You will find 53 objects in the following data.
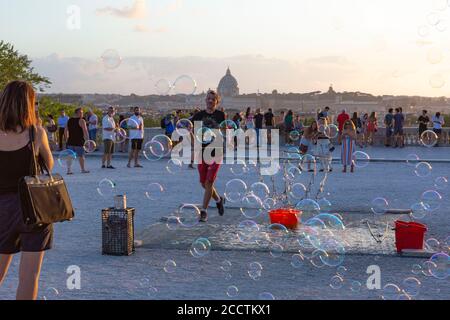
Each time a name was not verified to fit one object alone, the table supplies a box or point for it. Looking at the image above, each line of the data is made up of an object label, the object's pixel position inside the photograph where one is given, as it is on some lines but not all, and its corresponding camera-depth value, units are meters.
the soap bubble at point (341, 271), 6.18
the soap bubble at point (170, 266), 6.25
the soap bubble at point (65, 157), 13.86
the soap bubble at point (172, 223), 8.50
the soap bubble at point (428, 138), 20.81
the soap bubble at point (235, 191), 10.69
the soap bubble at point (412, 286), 5.56
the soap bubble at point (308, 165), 12.56
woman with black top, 4.17
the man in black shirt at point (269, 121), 26.88
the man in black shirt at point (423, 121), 26.00
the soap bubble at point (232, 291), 5.41
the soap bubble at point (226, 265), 6.30
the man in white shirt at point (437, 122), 25.31
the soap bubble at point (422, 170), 16.20
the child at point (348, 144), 15.81
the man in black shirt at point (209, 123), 8.66
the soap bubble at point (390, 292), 5.41
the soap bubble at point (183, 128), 15.57
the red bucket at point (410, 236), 7.07
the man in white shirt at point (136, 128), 16.69
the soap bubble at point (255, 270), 6.05
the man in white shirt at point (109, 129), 15.88
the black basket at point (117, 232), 6.84
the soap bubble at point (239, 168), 16.64
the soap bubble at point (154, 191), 11.71
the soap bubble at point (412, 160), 19.14
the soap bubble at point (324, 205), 10.22
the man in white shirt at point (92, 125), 21.58
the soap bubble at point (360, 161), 18.35
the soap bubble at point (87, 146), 14.63
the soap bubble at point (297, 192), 11.71
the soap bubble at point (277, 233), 7.72
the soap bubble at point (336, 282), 5.74
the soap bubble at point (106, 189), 11.90
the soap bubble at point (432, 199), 10.64
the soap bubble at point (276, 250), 6.95
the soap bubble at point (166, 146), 21.48
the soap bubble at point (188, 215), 8.74
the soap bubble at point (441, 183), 13.79
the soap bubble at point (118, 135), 16.30
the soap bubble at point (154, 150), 19.20
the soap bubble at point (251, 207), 9.60
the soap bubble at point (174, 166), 16.95
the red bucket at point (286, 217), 8.44
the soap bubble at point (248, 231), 7.75
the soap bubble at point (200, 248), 6.93
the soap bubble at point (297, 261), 6.52
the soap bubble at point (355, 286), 5.65
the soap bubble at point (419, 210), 9.63
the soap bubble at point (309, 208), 9.23
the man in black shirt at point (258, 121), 26.63
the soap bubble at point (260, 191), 11.63
